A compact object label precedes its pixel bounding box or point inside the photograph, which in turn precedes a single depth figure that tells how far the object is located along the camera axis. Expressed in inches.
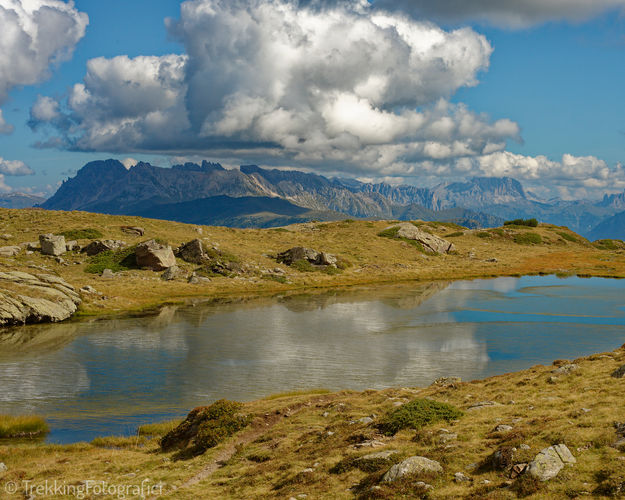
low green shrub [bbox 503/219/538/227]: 6875.0
